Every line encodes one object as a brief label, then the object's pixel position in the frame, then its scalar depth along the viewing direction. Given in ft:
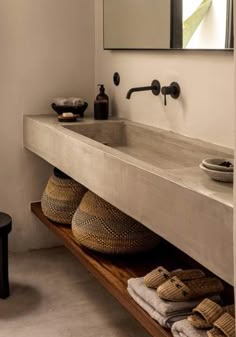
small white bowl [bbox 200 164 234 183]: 5.23
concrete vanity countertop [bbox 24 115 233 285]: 4.69
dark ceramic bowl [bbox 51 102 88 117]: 10.02
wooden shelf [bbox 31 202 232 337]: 6.80
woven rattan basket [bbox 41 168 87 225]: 9.52
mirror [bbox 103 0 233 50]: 6.92
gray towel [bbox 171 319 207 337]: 5.47
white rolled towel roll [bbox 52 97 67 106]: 10.09
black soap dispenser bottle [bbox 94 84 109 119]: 9.85
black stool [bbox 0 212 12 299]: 8.70
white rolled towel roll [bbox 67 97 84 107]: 10.07
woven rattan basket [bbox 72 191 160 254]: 7.74
